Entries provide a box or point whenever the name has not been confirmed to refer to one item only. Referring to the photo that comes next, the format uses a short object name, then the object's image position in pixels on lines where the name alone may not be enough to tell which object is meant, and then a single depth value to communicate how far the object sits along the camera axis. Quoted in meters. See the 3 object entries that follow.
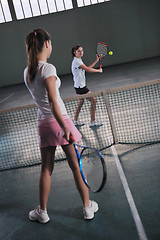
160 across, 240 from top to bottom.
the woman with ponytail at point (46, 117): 2.52
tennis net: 5.15
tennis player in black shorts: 6.19
